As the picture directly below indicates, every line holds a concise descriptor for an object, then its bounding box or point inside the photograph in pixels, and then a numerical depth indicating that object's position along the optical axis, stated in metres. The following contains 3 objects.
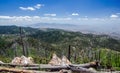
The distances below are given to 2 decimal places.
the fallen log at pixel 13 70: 5.65
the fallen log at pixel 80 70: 5.48
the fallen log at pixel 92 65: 7.09
